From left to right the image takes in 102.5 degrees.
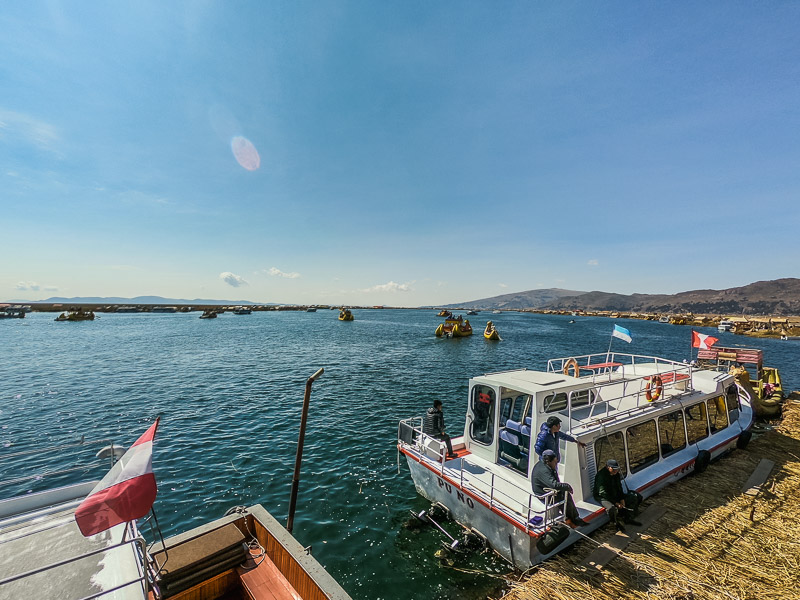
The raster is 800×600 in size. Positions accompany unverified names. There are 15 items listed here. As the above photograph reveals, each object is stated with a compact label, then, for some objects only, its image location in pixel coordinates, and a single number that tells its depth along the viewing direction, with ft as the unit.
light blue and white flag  50.15
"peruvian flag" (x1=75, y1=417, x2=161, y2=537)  13.67
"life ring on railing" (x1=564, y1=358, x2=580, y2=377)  45.25
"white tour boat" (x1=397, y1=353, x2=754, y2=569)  27.30
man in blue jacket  28.63
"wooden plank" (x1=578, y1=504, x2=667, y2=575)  24.40
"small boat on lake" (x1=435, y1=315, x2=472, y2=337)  213.25
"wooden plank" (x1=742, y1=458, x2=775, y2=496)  34.35
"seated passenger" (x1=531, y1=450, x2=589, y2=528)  26.11
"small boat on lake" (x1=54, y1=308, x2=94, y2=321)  313.61
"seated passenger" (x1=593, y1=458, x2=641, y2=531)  28.30
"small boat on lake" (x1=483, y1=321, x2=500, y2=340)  197.94
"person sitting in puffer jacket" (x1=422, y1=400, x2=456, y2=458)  36.81
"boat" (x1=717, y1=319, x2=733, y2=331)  334.03
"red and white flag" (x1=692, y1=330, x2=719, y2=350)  52.41
